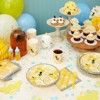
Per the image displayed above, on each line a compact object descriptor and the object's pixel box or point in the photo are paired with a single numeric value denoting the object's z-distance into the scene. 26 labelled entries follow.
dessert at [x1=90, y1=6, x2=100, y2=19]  1.43
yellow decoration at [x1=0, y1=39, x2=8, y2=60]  1.13
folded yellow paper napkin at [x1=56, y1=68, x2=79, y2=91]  1.00
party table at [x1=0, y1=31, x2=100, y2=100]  0.95
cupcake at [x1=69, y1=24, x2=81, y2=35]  1.27
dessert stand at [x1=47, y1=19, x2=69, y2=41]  1.33
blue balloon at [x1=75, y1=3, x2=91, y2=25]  1.49
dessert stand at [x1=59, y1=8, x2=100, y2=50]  1.20
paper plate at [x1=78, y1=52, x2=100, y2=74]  1.06
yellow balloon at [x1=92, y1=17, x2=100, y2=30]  1.31
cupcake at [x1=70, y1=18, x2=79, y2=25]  1.33
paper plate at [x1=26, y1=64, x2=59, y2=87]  0.99
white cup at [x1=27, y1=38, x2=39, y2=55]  1.19
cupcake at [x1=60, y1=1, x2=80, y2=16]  1.28
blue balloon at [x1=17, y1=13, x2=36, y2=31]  1.39
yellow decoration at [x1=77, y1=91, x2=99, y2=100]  0.95
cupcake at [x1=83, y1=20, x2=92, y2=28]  1.34
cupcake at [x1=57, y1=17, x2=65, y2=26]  1.26
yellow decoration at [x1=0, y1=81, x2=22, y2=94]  0.98
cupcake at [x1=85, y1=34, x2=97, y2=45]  1.20
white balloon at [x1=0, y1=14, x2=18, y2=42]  1.18
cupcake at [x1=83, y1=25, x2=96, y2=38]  1.25
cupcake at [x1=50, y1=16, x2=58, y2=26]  1.26
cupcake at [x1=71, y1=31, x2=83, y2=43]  1.22
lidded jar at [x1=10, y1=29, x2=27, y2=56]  1.15
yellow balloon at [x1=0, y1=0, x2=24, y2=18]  1.28
